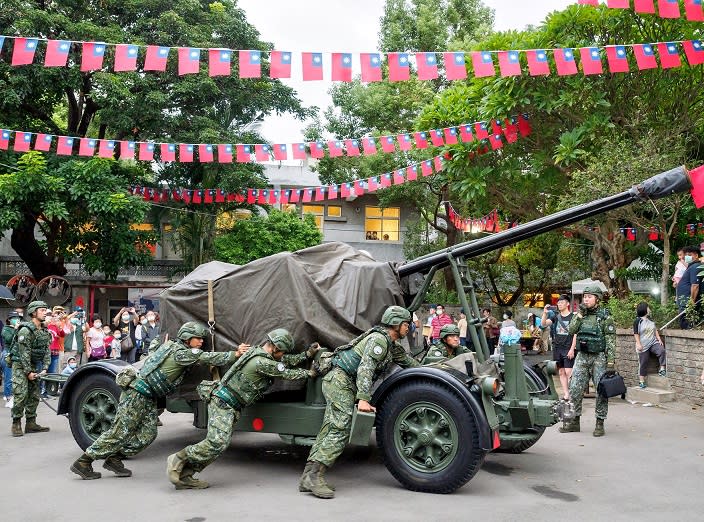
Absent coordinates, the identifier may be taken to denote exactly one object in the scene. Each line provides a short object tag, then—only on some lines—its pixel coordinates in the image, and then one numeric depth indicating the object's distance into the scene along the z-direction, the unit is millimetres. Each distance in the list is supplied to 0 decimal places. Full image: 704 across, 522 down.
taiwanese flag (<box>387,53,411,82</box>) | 10773
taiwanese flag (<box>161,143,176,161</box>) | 15906
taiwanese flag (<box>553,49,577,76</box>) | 11430
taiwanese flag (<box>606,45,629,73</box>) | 11367
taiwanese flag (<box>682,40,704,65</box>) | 11383
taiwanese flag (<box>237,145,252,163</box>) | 15885
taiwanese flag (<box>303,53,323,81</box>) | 10648
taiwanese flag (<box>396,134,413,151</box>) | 15800
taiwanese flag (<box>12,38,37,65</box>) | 10195
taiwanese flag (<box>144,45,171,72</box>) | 10469
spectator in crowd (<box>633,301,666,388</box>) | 12414
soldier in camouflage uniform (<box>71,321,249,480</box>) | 6852
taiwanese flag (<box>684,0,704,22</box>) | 9581
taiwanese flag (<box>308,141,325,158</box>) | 15955
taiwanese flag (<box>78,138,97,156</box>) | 15125
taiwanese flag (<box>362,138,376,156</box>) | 15859
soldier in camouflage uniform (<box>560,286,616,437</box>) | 9297
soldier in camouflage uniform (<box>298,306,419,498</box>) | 6402
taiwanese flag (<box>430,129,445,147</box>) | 15523
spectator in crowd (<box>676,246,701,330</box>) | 12273
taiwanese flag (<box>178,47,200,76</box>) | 10547
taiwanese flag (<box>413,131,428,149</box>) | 15680
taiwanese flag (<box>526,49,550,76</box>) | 11228
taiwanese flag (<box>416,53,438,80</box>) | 10852
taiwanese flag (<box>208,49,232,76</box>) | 10562
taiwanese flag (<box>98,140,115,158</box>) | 15395
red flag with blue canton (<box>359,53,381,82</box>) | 10695
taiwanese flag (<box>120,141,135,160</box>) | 15742
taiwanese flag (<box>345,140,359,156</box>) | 15830
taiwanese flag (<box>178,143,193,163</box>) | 16134
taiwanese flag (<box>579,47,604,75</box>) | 11273
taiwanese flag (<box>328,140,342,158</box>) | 16312
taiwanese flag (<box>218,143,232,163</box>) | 16328
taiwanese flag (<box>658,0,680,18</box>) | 9461
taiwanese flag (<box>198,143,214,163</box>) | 16344
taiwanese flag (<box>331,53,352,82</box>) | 10703
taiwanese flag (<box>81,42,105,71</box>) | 10500
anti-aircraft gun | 6410
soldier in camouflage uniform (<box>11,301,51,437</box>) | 9398
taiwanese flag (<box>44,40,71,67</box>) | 10234
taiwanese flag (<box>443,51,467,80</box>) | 11008
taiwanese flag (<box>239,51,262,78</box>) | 10492
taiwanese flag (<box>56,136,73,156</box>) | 15586
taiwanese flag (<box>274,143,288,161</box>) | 15703
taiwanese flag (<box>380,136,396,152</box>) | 16219
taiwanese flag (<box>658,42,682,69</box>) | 11148
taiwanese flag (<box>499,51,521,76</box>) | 11164
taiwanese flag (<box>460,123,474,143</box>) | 15258
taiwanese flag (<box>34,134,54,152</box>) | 15207
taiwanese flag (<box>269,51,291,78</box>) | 10633
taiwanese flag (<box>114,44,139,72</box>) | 10516
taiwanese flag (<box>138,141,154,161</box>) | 15648
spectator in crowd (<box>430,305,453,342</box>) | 17531
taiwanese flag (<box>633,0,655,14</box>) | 9273
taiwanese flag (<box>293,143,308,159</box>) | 15778
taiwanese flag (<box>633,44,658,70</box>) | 11062
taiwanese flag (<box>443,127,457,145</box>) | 15492
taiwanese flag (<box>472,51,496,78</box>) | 11203
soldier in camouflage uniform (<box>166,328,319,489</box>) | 6477
